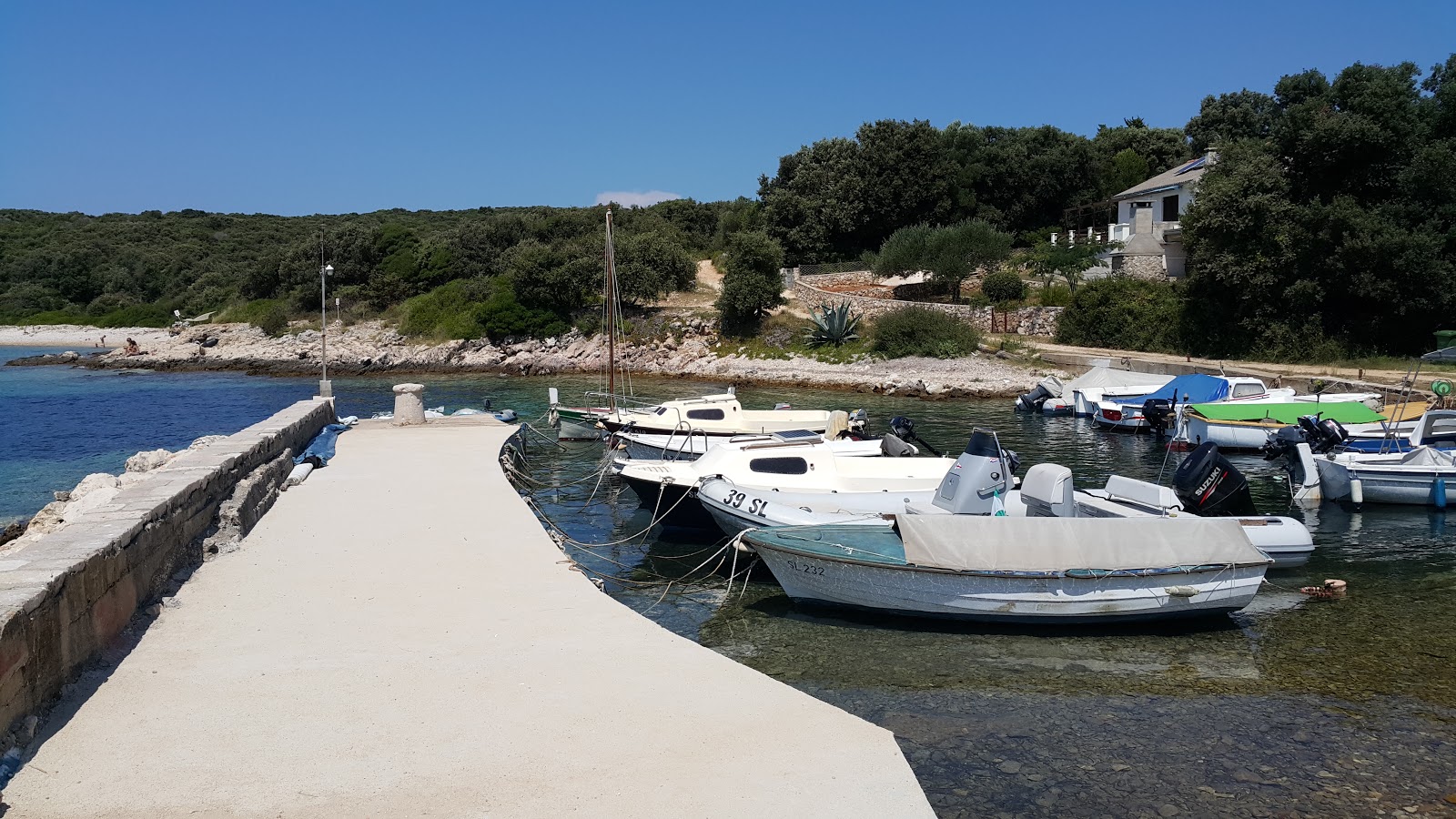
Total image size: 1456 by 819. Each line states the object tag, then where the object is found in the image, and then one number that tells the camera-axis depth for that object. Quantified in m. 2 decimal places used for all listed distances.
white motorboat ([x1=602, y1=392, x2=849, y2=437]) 24.59
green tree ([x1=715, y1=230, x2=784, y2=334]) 54.97
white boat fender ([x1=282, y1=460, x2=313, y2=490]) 17.28
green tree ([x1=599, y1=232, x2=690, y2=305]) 60.59
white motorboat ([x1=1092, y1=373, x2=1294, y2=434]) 31.08
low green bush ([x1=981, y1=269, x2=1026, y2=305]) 53.53
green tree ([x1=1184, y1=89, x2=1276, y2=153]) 65.38
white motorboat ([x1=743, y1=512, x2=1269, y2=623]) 12.46
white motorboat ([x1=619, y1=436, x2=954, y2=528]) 17.19
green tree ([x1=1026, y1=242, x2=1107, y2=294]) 54.44
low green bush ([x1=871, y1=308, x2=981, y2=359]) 48.09
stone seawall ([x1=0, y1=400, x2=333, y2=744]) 7.02
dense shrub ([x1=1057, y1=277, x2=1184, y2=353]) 46.19
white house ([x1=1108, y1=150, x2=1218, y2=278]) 51.75
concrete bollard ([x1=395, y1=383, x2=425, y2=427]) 25.95
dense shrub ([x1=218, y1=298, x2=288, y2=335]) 71.75
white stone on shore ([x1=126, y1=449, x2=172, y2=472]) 16.41
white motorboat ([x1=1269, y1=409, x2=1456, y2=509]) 20.81
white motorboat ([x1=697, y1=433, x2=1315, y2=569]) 14.81
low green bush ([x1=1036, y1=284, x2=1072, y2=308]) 52.16
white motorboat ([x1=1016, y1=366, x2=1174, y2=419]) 34.94
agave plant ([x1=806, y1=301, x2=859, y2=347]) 51.44
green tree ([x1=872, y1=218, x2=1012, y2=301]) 55.28
